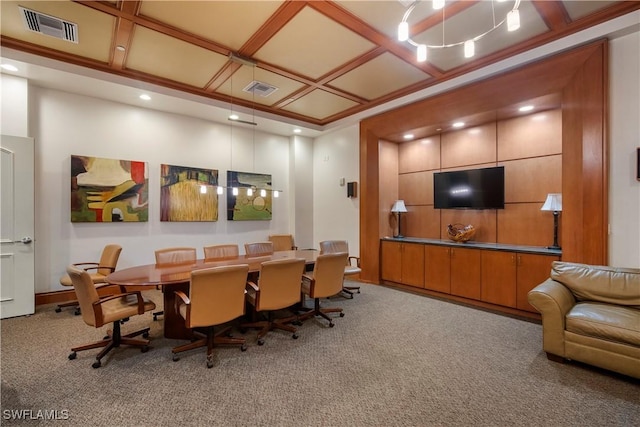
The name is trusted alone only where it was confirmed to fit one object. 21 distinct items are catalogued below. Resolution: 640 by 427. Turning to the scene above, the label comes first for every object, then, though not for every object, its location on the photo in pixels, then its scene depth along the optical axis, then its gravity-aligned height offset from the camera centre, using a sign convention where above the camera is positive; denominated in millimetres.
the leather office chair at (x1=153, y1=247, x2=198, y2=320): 3817 -612
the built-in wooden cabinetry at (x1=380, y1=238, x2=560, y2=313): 3787 -906
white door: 3697 -183
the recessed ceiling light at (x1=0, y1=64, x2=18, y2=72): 3660 +1888
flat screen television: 4570 +359
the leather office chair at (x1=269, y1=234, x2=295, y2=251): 6008 -639
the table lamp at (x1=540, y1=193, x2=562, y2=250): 3701 +30
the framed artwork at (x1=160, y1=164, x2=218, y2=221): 5305 +336
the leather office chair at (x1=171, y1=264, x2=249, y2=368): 2555 -825
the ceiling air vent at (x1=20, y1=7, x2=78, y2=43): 3014 +2069
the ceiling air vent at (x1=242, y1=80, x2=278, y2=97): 4660 +2067
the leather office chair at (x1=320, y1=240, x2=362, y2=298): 4936 -665
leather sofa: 2379 -955
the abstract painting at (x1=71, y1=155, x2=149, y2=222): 4527 +373
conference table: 2771 -665
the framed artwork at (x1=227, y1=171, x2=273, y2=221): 6117 +291
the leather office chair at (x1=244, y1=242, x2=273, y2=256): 4609 -618
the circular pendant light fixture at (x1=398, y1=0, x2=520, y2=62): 1940 +1314
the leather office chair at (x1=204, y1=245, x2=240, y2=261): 4202 -604
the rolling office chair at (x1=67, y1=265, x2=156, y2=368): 2535 -925
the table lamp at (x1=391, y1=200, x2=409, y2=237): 5575 +46
